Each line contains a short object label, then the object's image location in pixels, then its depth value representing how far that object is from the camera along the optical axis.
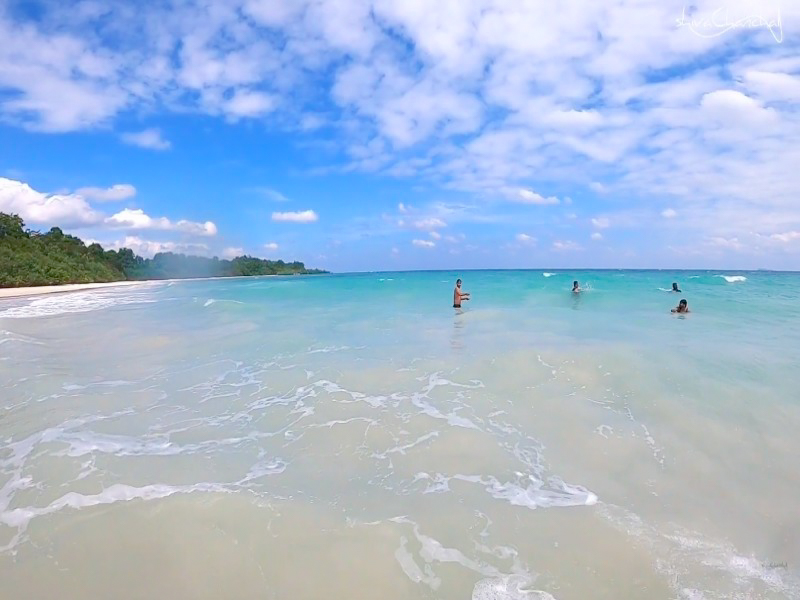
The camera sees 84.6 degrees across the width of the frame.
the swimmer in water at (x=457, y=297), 21.46
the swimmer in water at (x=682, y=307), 18.47
